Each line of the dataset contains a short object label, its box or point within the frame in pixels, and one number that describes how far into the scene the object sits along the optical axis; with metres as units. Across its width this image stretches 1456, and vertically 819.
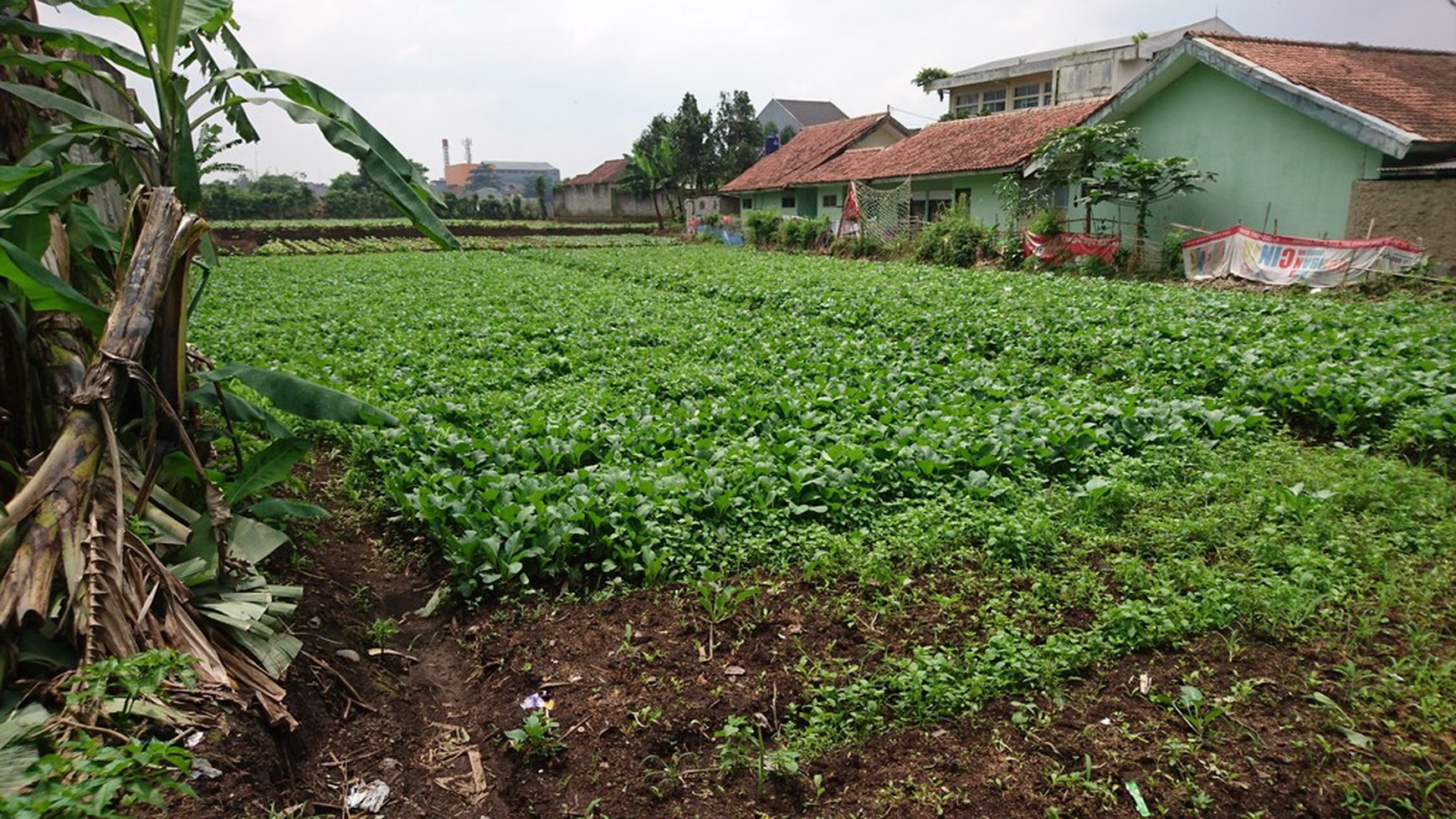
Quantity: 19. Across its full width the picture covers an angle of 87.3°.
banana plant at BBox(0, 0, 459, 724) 2.62
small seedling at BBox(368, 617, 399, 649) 3.97
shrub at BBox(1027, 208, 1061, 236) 19.08
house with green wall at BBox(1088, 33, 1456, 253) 14.05
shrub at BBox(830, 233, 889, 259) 24.97
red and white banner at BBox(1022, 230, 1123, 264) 17.77
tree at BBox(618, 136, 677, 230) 44.75
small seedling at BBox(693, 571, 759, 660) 3.98
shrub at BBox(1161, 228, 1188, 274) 16.45
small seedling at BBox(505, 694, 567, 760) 3.13
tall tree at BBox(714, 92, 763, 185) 45.97
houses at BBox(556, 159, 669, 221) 54.06
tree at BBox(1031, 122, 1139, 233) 18.64
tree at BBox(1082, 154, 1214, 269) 16.94
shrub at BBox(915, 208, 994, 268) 20.92
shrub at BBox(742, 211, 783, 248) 30.84
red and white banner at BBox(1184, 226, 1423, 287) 13.04
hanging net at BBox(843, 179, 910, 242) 25.66
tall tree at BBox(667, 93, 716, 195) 45.38
